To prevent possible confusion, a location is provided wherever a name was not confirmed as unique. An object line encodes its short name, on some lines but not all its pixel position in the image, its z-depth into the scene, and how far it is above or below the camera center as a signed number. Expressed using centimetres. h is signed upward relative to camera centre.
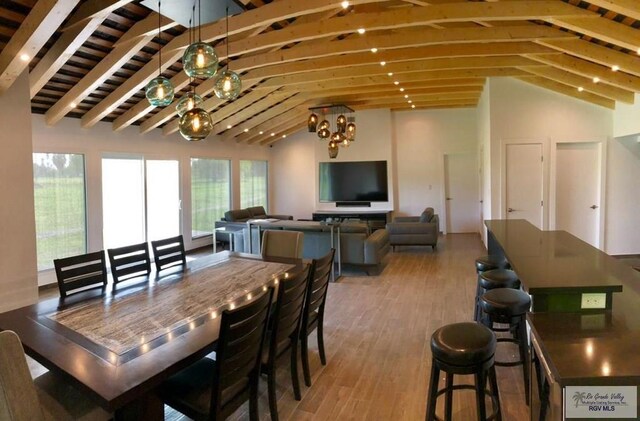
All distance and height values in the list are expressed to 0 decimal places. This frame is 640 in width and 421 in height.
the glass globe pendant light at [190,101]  340 +80
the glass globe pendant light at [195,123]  303 +54
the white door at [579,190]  730 +3
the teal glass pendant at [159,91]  333 +86
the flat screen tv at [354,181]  1074 +35
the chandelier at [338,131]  750 +122
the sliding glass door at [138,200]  731 -5
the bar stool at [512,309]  273 -78
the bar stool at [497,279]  335 -71
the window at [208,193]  923 +8
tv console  1007 -55
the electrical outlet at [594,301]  212 -57
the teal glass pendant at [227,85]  333 +91
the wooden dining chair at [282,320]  251 -79
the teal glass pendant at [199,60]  295 +99
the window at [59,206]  614 -12
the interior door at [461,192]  1068 +3
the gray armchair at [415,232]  833 -78
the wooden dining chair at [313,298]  298 -78
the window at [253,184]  1101 +34
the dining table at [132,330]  172 -70
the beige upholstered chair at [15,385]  159 -74
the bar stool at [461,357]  211 -84
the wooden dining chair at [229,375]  198 -97
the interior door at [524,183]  731 +17
